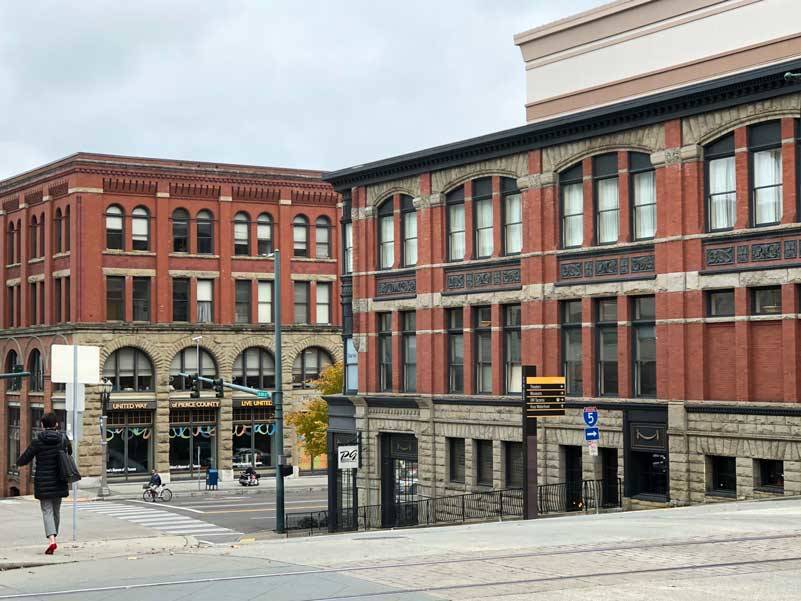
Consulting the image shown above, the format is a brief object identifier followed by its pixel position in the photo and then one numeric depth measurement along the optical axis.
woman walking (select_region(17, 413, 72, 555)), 17.23
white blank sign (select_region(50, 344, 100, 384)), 19.85
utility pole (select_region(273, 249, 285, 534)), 42.18
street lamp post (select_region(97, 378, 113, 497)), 60.62
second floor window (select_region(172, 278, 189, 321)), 71.00
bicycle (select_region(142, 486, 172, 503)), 58.47
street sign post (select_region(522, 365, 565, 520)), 31.12
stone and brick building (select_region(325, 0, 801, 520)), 31.48
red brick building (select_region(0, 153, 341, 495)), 68.19
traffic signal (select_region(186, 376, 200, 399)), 51.06
